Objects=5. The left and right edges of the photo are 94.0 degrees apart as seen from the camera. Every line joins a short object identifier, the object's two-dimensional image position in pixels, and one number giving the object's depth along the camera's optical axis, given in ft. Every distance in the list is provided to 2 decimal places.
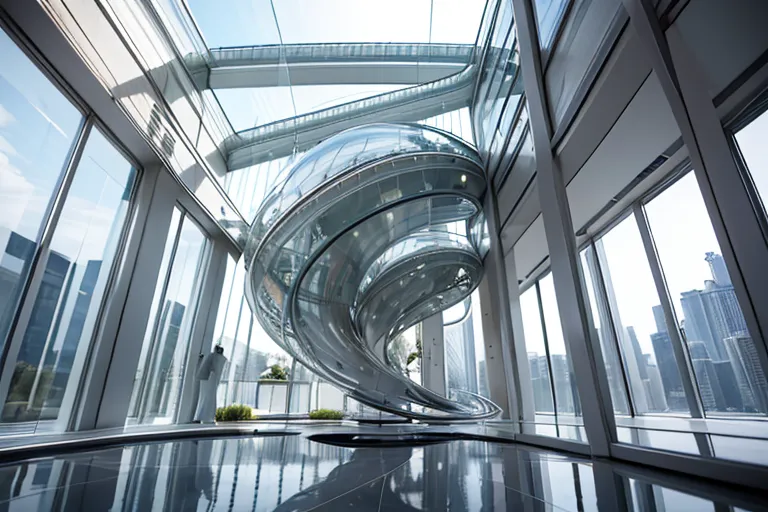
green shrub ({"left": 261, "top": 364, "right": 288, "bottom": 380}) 33.19
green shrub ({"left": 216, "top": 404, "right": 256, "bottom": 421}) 26.76
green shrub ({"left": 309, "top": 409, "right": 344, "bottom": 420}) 31.68
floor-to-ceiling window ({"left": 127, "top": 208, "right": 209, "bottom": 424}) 21.42
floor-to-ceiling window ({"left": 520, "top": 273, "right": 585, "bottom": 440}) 29.14
